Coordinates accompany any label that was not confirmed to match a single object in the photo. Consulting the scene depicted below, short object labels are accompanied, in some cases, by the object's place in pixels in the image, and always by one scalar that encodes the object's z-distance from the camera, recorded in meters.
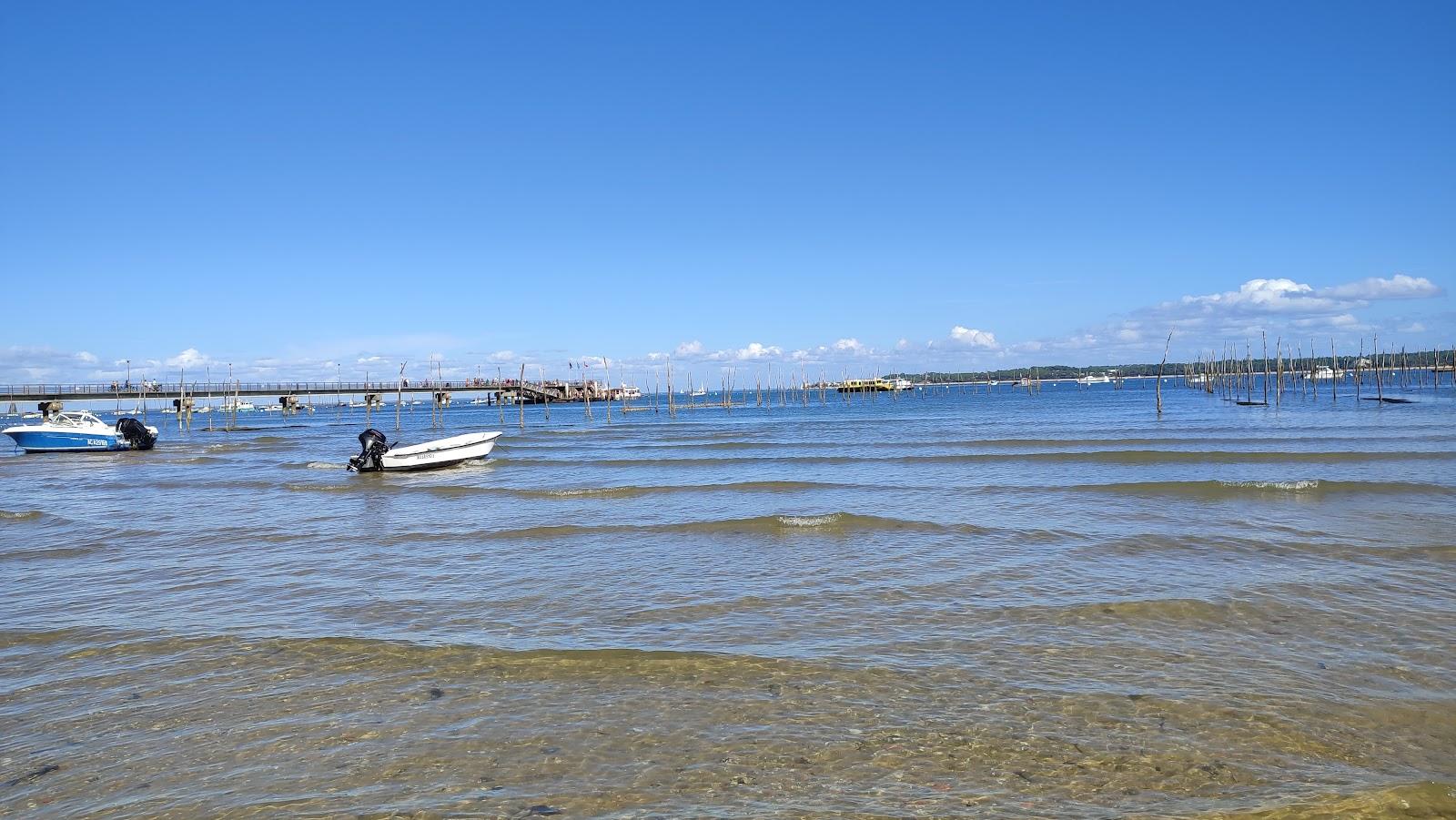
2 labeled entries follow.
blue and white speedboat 40.41
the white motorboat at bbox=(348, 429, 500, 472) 27.72
